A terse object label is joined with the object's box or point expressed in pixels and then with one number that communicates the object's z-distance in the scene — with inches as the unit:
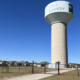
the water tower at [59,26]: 1134.6
